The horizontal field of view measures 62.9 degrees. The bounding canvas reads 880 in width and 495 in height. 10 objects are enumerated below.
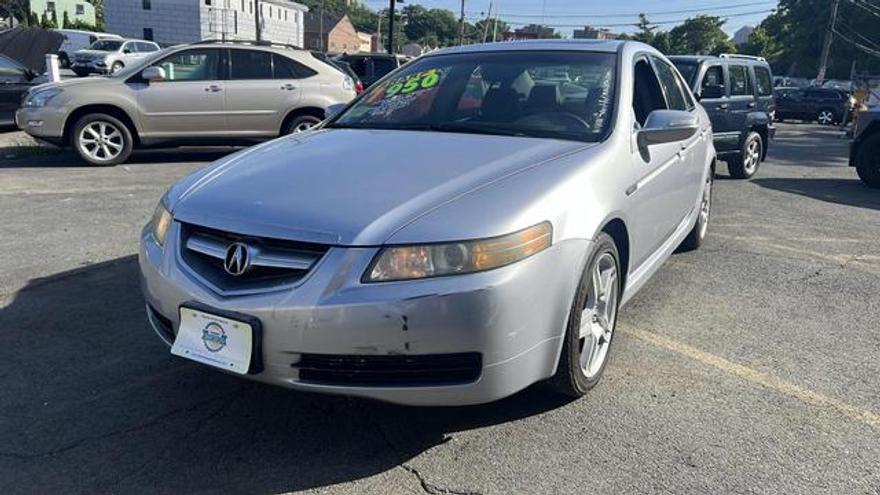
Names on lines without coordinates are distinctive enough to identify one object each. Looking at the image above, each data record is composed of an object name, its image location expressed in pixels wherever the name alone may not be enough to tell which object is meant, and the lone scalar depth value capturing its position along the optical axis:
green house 62.72
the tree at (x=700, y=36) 74.25
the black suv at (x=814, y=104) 26.69
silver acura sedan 2.48
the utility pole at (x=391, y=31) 31.99
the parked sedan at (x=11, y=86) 11.60
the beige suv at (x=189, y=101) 9.33
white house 60.84
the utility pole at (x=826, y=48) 37.72
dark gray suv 10.06
